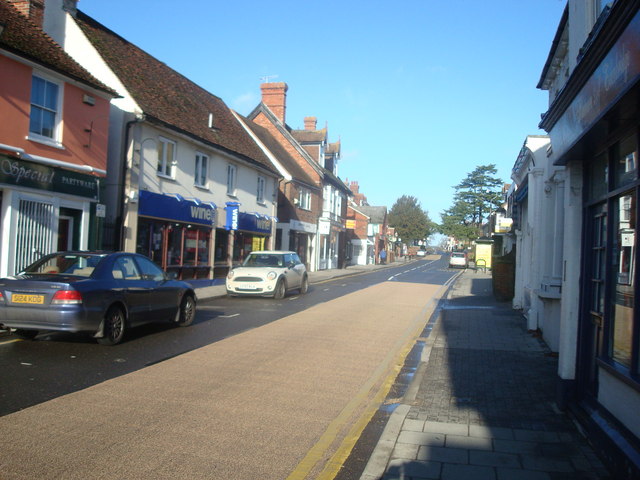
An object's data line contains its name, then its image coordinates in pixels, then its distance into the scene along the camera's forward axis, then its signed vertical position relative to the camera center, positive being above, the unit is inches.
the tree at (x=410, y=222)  3882.9 +236.2
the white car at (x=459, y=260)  2082.9 -7.9
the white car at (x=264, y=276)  684.1 -34.9
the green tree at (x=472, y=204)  3289.9 +335.0
